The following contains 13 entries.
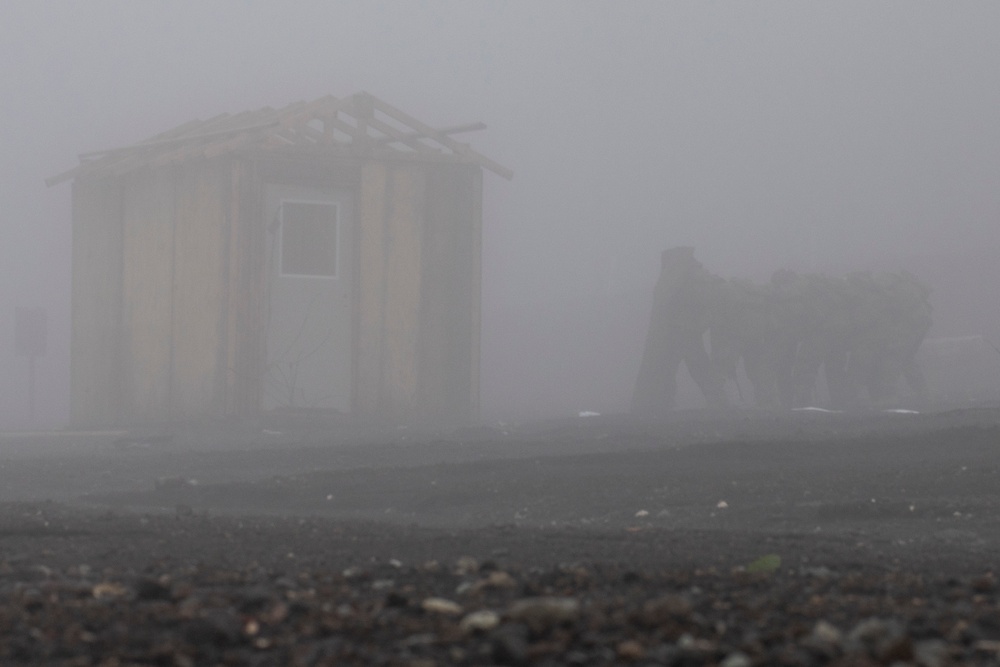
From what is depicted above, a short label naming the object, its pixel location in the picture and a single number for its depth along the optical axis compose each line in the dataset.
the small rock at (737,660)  4.84
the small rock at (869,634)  5.19
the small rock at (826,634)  5.21
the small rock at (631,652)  5.07
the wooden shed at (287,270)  35.41
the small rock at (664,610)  5.70
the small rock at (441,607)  6.10
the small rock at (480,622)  5.59
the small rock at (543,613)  5.62
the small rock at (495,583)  6.95
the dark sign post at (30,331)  51.66
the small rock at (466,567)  7.75
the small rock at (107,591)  7.04
